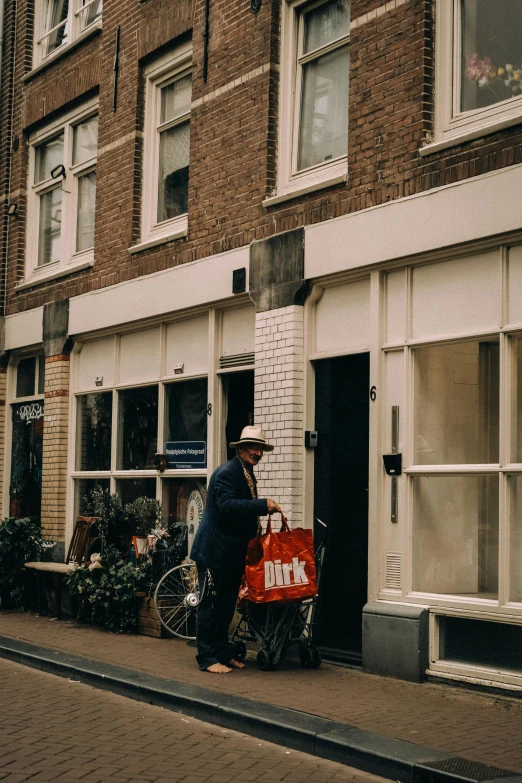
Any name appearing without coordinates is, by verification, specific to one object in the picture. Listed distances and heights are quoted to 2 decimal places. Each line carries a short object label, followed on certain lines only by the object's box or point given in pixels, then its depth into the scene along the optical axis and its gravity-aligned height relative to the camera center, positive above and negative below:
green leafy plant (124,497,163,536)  12.41 -0.23
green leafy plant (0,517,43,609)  13.78 -0.80
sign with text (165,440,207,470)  11.94 +0.41
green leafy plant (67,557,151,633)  11.41 -1.02
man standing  9.02 -0.50
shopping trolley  9.15 -1.12
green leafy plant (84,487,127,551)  12.88 -0.33
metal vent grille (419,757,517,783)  5.72 -1.42
